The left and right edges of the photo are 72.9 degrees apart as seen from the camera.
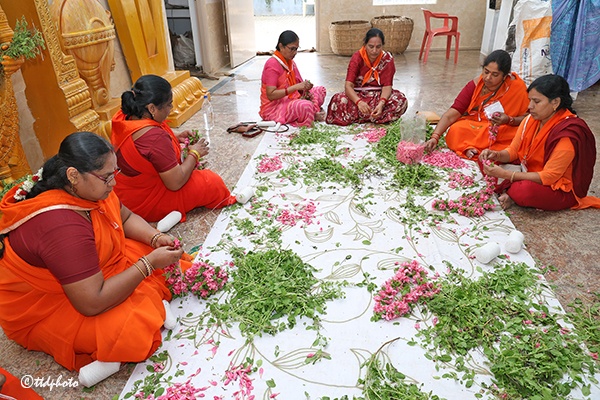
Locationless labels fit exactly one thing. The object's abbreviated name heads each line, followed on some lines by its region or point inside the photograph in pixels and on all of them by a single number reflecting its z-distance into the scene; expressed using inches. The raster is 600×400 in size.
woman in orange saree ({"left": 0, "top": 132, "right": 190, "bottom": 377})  61.1
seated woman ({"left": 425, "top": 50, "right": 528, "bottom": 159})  129.9
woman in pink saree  171.3
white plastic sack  190.5
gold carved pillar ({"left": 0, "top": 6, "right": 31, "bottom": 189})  107.3
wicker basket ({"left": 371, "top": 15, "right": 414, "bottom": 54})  335.9
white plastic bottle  179.8
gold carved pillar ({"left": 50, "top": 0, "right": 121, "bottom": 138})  136.0
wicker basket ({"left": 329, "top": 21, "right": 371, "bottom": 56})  338.0
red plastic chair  303.1
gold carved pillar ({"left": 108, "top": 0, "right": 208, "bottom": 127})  175.6
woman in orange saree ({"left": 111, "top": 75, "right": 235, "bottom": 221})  99.5
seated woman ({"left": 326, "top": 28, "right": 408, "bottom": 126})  173.3
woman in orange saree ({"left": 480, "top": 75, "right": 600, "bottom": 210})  102.4
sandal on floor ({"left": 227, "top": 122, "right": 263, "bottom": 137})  171.3
